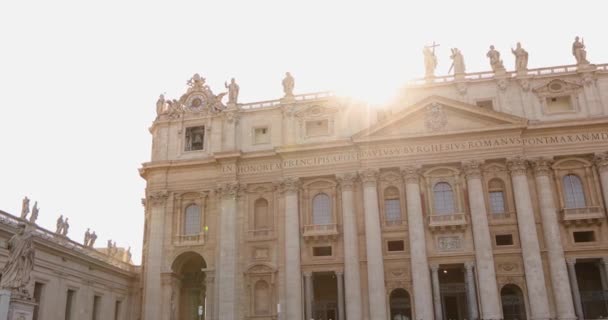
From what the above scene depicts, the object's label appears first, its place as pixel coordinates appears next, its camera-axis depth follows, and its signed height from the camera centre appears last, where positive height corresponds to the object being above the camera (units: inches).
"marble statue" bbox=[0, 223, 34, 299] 746.4 +130.4
